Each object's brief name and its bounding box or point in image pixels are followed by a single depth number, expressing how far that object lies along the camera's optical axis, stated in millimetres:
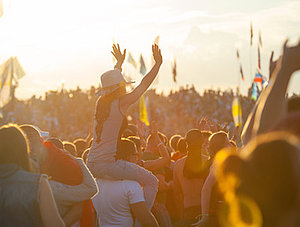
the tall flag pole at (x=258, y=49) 32900
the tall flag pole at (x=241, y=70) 36975
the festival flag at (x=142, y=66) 31422
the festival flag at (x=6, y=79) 14789
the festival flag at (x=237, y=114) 15211
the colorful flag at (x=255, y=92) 24117
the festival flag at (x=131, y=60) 28609
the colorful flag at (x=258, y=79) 23225
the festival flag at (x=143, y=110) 15834
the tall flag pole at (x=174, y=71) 40438
